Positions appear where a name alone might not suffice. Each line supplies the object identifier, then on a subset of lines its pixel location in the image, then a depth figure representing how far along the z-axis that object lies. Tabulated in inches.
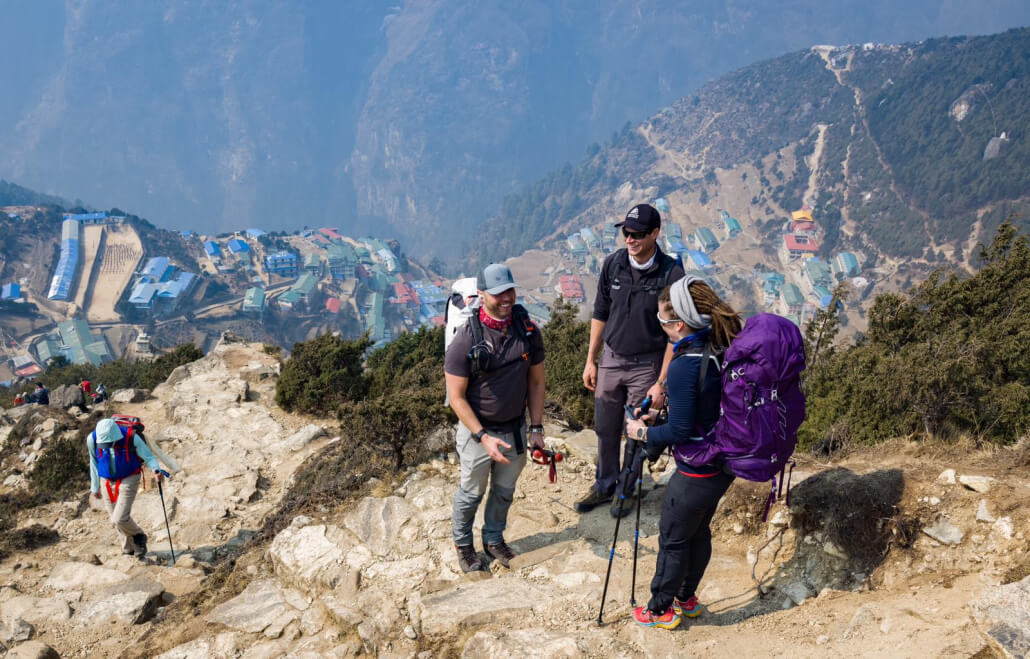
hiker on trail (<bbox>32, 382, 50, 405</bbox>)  676.9
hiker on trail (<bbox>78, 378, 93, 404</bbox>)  701.6
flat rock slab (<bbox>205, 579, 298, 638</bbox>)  180.5
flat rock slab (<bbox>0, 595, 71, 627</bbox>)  214.4
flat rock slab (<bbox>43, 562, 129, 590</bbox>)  243.0
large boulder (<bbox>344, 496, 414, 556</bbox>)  202.1
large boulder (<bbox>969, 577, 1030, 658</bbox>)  108.0
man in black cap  164.2
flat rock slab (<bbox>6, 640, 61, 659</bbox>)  186.2
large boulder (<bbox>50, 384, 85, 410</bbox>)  681.3
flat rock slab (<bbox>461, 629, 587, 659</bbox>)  139.8
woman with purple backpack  121.1
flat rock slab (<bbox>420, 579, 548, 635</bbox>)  154.6
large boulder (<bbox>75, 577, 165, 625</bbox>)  214.5
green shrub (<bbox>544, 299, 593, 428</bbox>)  333.7
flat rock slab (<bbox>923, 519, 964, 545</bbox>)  149.8
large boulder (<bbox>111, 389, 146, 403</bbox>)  578.2
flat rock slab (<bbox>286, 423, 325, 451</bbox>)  414.3
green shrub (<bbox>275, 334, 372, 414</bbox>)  483.5
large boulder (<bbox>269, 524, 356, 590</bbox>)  192.7
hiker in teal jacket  251.8
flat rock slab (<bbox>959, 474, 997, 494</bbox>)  155.5
